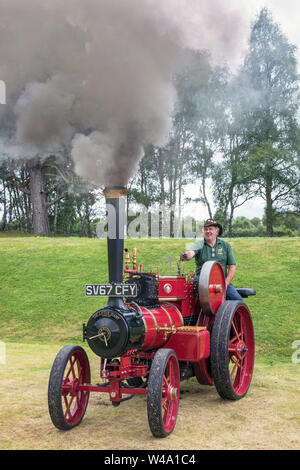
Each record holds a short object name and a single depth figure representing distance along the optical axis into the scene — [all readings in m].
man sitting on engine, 5.11
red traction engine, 3.53
